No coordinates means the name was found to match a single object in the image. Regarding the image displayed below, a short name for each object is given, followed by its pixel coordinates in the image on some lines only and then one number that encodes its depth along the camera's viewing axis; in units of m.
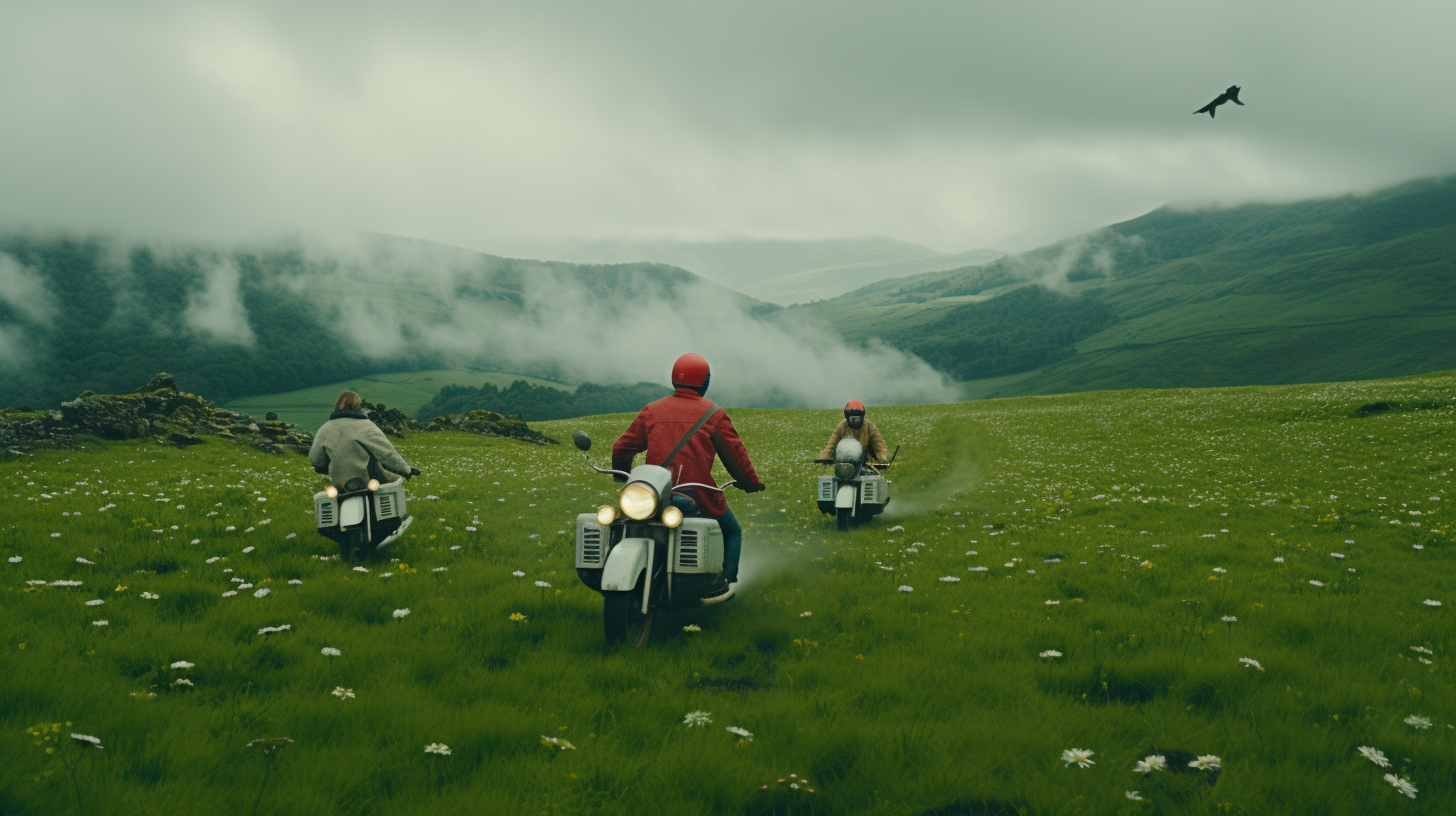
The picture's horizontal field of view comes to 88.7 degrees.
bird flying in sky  13.04
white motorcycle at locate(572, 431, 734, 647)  7.16
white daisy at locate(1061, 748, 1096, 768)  5.05
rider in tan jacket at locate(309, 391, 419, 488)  10.82
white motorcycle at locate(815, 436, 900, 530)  15.30
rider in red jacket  8.14
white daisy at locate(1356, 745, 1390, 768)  5.05
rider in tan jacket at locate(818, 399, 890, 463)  15.71
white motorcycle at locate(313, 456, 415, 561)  10.61
